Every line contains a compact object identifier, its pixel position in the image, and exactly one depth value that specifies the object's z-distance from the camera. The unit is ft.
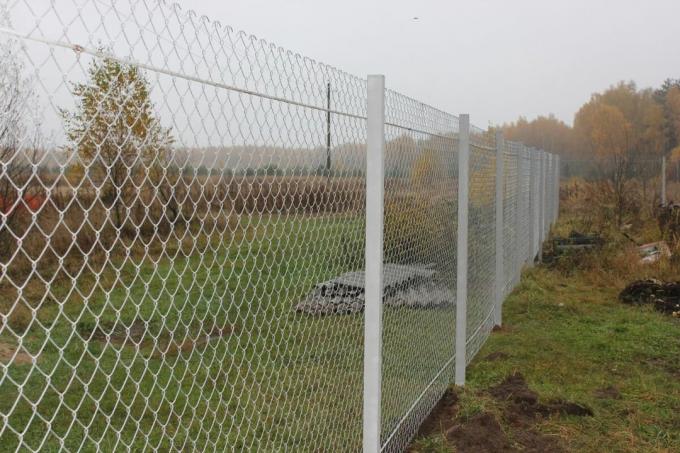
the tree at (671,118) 140.87
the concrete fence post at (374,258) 9.15
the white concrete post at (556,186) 53.59
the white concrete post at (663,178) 61.22
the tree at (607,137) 48.91
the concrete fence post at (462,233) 15.26
